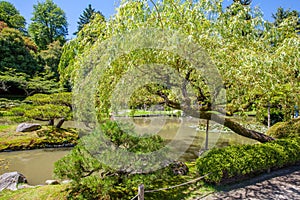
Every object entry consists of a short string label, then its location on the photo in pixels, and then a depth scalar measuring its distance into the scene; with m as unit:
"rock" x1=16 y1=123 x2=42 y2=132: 9.02
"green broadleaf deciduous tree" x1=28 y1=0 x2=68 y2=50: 26.73
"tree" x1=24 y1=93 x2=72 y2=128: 8.27
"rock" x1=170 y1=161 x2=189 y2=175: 4.66
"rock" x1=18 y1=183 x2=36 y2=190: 4.39
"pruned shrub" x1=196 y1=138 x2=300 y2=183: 4.07
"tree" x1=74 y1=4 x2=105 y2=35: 32.84
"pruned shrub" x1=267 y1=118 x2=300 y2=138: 6.48
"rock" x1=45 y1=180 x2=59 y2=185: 4.84
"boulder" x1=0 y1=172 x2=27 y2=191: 4.44
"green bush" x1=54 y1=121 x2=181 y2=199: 3.14
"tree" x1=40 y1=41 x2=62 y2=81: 20.91
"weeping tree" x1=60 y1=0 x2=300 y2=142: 3.49
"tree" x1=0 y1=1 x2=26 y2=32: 24.06
